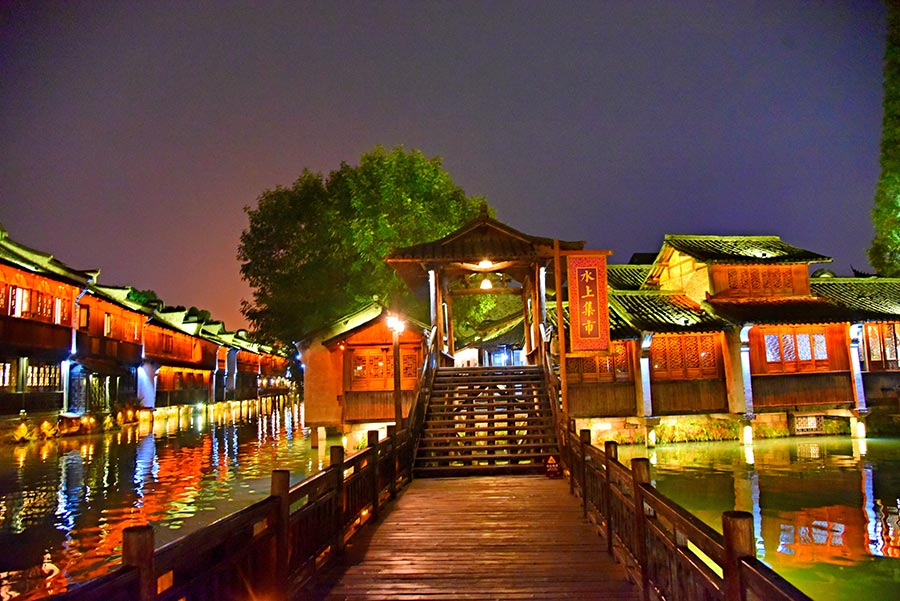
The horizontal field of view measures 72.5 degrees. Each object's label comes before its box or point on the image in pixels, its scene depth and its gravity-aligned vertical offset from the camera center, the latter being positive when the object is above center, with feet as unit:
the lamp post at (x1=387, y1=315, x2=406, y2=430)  53.08 +2.69
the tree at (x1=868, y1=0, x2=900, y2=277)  98.22 +33.36
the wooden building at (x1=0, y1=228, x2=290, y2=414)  92.38 +7.63
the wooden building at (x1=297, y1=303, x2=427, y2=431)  83.92 +0.96
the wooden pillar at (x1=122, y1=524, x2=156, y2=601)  11.75 -3.27
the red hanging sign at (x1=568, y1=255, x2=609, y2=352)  62.08 +6.53
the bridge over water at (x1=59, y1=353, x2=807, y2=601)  13.21 -6.59
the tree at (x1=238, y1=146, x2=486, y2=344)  96.94 +23.41
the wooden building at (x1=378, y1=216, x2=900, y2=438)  78.64 +2.18
